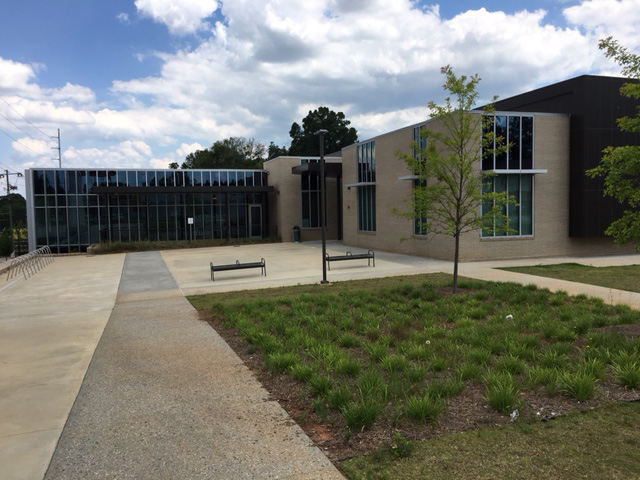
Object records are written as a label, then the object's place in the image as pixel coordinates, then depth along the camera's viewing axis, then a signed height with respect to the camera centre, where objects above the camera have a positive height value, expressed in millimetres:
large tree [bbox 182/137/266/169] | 69438 +9549
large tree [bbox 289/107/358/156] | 74438 +13244
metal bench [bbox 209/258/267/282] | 15422 -1538
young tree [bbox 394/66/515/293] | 11117 +1207
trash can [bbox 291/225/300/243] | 32562 -1087
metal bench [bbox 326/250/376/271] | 16688 -1422
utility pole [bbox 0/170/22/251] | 34719 +2893
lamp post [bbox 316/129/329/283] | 13812 +477
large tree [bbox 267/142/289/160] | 79938 +11128
